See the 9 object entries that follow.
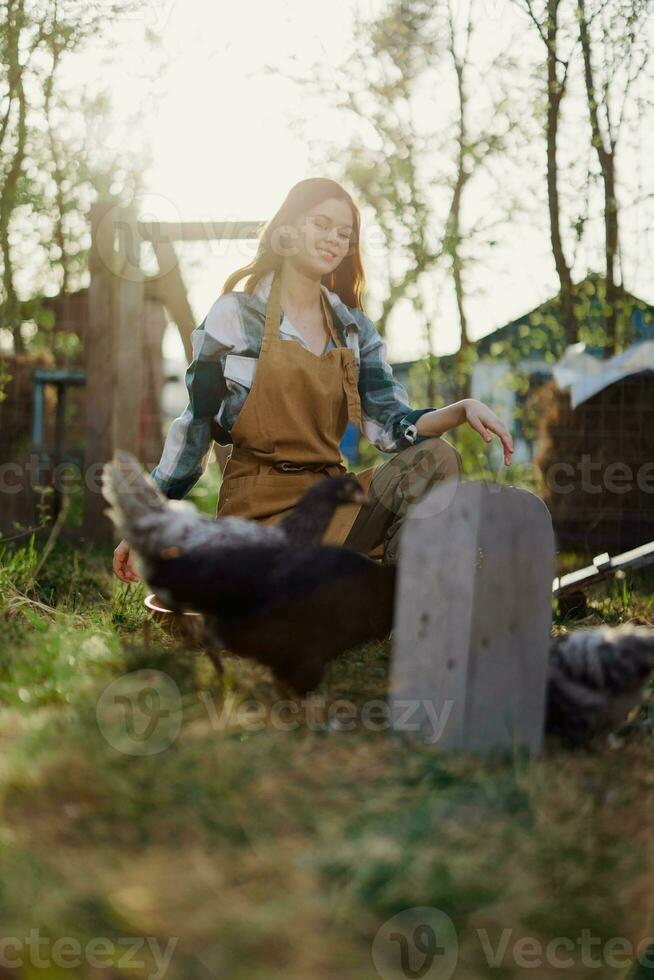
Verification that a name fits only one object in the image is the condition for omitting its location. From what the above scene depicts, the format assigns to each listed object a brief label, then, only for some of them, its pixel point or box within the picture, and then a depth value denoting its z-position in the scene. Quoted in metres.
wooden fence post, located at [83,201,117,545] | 5.42
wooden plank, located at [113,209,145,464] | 5.19
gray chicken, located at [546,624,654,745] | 2.21
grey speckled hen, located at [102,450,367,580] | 2.19
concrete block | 2.13
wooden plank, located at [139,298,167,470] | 8.49
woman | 3.25
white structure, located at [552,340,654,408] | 6.25
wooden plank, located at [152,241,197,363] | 4.98
